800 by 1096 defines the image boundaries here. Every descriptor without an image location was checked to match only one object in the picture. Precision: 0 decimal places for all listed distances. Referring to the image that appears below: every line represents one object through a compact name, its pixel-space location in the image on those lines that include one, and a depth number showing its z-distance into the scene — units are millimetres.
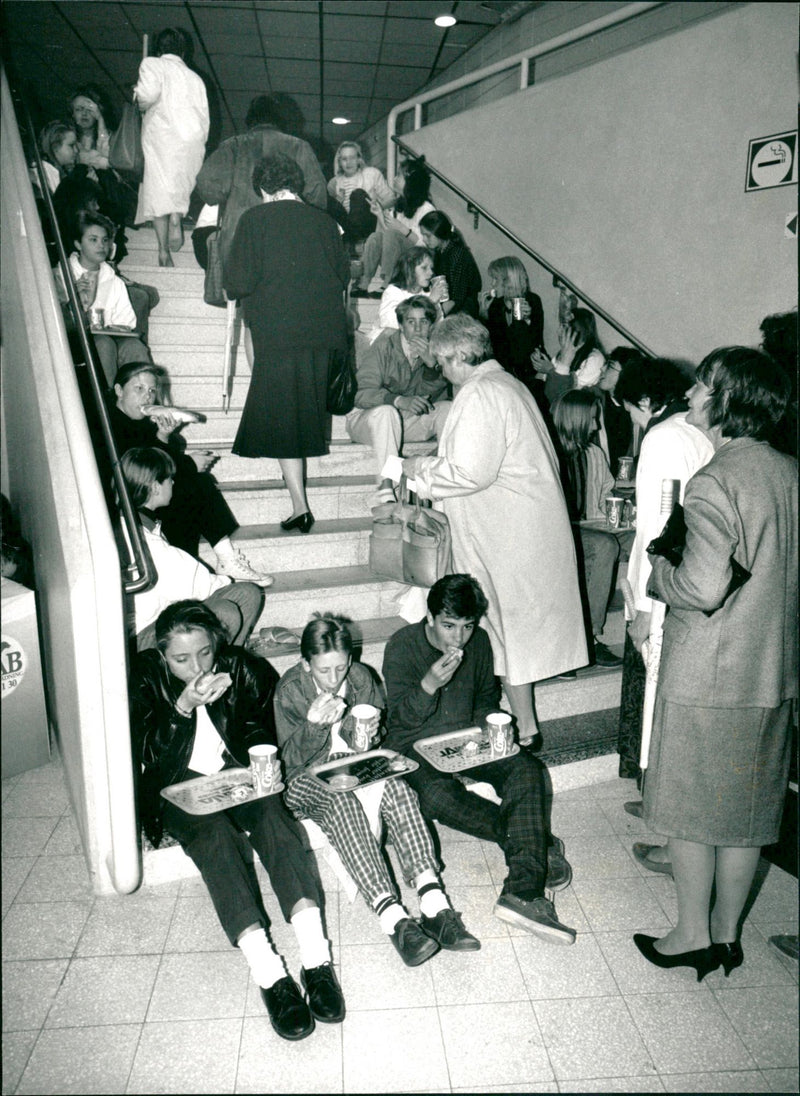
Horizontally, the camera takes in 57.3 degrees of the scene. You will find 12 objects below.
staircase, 3443
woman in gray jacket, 1979
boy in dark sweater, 2541
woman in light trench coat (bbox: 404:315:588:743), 2705
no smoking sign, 3765
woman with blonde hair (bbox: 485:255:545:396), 4645
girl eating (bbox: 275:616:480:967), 2381
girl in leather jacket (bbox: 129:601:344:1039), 2178
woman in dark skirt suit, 3312
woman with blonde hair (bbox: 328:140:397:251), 5867
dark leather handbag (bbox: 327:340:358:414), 3691
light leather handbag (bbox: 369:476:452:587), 3033
